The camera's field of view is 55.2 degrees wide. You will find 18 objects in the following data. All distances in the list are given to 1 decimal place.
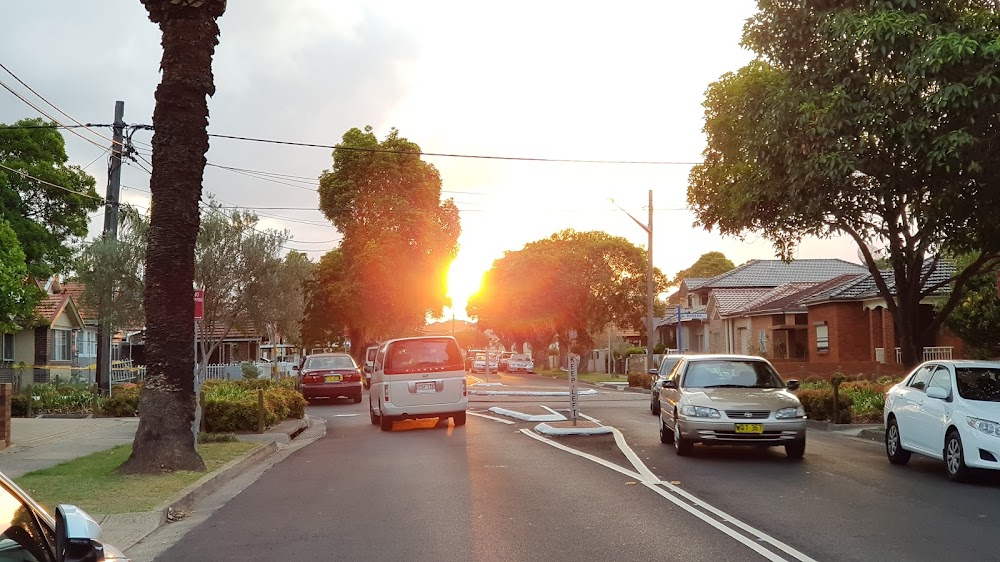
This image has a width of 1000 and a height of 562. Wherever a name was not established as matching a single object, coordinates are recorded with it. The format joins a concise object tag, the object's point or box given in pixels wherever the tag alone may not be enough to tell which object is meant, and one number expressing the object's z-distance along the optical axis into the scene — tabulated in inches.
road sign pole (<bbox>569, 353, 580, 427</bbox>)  745.6
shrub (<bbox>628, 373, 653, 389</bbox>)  1627.7
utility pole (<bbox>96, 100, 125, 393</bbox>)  1045.2
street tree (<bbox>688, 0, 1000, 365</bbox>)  517.3
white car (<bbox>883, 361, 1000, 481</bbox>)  446.3
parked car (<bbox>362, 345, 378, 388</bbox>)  1278.8
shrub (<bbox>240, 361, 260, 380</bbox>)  1440.7
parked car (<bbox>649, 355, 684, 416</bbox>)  932.6
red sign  610.7
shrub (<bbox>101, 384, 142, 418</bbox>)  940.0
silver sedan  536.7
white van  778.8
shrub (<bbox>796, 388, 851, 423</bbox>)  834.8
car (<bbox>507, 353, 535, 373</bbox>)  3051.2
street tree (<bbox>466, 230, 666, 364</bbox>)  2682.1
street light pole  1578.0
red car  1216.2
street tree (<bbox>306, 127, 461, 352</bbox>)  1873.8
